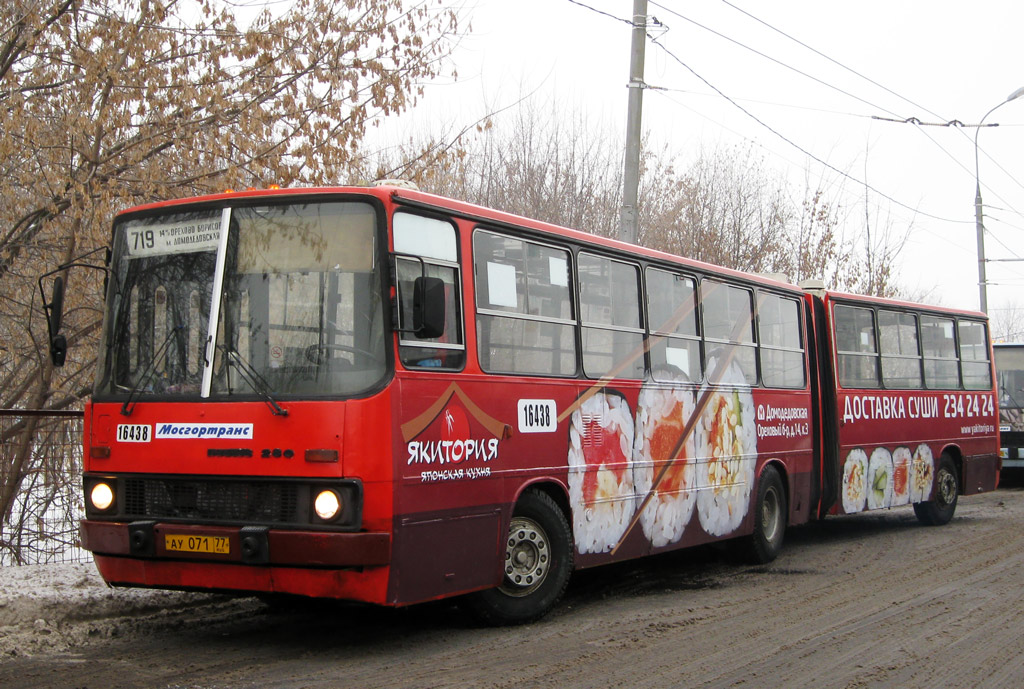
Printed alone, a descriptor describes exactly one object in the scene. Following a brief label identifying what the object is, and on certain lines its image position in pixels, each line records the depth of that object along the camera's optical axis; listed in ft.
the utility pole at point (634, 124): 46.80
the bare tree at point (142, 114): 35.32
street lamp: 108.47
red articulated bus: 21.77
